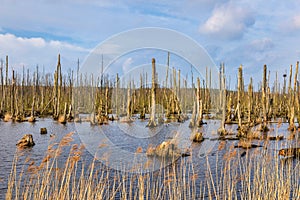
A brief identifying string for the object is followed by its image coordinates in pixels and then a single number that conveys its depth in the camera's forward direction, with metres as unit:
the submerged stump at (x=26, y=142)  14.40
